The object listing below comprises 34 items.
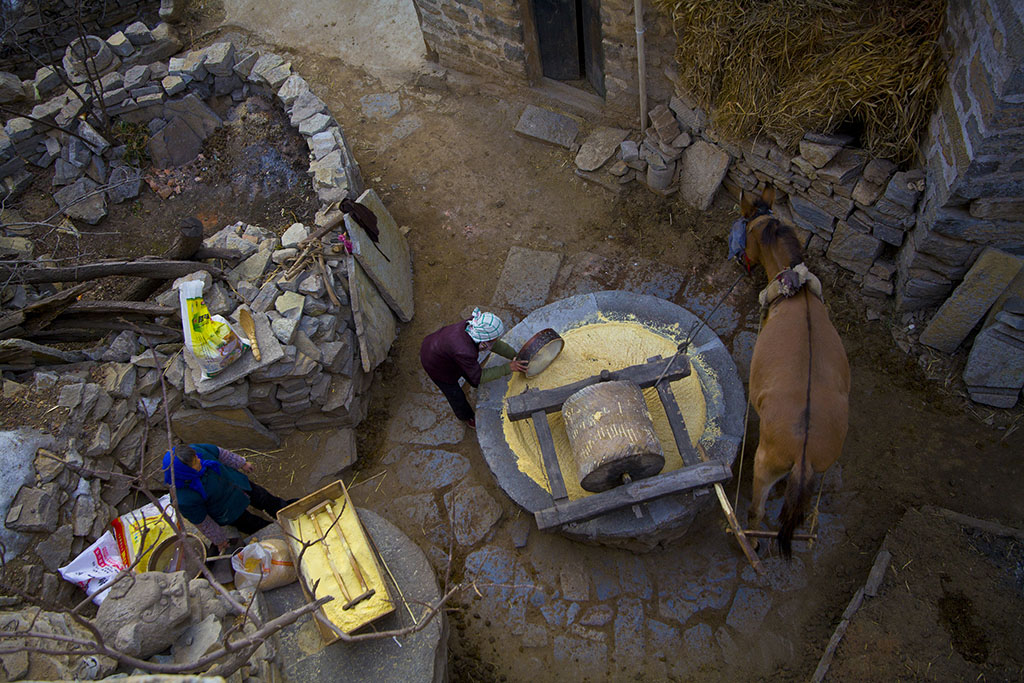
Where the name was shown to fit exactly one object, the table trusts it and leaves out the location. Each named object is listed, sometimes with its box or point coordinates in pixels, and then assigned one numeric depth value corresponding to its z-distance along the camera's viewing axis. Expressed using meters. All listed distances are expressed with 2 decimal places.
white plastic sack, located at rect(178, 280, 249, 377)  4.95
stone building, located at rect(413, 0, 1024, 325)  4.29
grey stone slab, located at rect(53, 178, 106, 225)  6.84
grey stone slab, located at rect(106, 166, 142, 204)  7.05
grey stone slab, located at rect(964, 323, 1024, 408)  5.10
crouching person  4.23
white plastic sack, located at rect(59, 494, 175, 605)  4.40
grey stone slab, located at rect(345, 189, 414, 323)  5.88
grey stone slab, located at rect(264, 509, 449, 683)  3.97
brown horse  4.11
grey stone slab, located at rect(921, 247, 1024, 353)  4.92
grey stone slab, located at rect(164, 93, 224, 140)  7.36
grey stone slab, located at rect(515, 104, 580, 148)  7.31
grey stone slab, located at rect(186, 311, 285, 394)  5.07
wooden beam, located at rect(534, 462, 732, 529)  4.20
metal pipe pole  5.94
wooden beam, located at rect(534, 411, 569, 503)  4.47
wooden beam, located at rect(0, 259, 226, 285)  5.30
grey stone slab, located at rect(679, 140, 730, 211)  6.37
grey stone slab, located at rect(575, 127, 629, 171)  7.00
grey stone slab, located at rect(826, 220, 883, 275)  5.69
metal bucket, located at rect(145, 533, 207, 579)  4.19
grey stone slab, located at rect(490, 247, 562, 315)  6.41
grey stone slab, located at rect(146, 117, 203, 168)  7.30
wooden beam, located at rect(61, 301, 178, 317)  5.21
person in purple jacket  4.88
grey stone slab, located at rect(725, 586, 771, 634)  4.73
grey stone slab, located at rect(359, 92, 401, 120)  7.95
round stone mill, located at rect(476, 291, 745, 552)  4.29
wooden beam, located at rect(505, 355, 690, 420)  4.68
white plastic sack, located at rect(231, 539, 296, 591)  4.17
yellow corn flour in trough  4.01
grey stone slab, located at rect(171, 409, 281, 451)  5.32
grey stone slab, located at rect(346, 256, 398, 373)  5.73
